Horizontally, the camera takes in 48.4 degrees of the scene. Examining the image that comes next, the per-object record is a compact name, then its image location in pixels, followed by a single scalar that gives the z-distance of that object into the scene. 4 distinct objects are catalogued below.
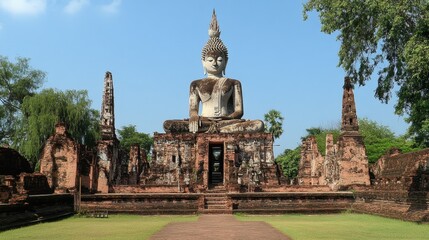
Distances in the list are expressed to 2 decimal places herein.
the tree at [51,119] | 27.86
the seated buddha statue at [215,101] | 22.49
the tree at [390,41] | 12.63
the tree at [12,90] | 30.64
